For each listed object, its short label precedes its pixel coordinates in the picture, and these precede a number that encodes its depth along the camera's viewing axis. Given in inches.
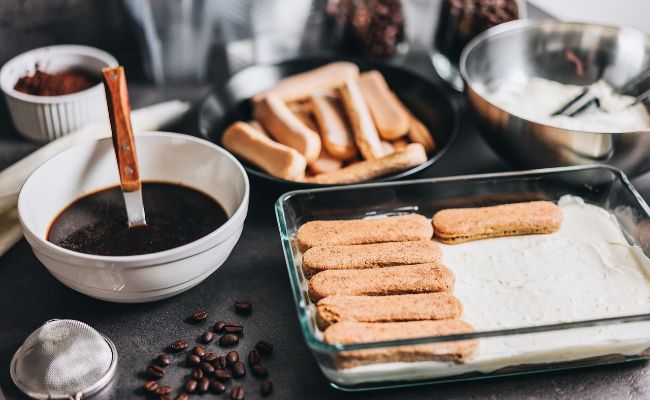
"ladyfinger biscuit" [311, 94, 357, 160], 56.6
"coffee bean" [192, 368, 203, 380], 40.0
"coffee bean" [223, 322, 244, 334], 43.3
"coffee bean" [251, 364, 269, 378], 40.6
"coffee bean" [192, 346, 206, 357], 41.2
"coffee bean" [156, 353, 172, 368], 40.8
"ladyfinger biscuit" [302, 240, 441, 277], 42.5
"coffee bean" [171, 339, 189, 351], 41.8
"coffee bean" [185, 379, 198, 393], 39.2
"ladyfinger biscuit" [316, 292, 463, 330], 38.6
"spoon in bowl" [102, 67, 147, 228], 43.1
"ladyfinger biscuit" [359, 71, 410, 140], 58.1
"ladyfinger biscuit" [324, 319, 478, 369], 36.3
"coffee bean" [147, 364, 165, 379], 40.1
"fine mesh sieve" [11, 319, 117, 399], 38.0
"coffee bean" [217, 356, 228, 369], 40.9
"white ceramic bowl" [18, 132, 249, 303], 39.6
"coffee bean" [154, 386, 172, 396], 38.9
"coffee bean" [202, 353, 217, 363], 41.0
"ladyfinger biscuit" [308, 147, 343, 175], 55.9
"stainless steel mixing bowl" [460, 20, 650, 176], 55.2
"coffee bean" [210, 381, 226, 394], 39.4
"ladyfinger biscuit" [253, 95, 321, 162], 55.0
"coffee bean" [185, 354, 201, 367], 40.8
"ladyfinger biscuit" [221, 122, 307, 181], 52.1
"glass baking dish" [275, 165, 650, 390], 37.0
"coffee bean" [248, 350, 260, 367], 41.4
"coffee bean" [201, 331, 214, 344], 42.5
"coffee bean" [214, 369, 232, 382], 40.1
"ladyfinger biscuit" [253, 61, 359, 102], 61.3
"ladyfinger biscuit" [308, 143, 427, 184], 52.2
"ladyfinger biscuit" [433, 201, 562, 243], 46.0
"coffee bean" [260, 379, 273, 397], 39.6
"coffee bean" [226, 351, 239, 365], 41.1
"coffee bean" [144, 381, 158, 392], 39.1
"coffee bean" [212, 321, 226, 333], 43.4
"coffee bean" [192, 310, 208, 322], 43.9
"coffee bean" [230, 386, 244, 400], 39.1
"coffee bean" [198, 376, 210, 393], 39.4
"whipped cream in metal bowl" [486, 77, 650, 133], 55.9
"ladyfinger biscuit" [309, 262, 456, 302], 40.6
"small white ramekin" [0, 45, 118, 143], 57.6
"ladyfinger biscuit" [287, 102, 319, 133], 59.9
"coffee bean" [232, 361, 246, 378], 40.5
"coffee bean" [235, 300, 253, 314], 45.1
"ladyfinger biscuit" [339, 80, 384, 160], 55.9
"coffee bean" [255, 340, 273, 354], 42.1
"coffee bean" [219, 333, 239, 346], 42.5
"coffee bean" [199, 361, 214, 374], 40.3
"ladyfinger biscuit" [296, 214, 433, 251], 44.6
